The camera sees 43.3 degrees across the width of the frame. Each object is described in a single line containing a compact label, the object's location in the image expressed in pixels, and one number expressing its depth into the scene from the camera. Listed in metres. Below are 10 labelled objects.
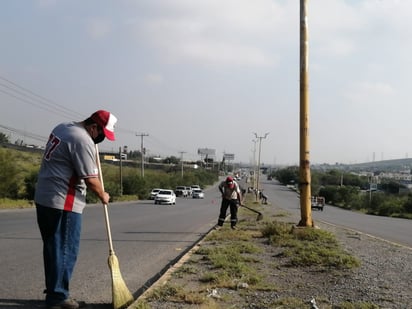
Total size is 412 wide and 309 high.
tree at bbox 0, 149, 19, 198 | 36.28
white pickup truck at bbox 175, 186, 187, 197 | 85.26
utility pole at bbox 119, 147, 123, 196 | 62.43
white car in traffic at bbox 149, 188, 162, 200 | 66.28
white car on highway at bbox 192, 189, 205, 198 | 79.00
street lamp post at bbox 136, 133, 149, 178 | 79.44
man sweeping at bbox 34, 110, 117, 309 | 5.01
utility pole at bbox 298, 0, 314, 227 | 13.21
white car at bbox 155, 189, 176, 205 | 49.25
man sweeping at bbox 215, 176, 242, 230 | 15.38
